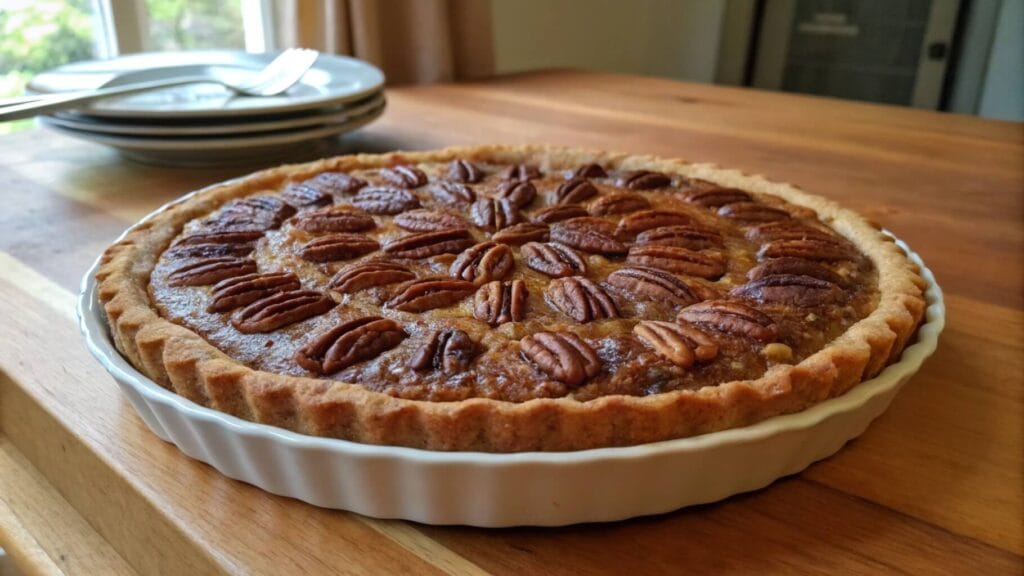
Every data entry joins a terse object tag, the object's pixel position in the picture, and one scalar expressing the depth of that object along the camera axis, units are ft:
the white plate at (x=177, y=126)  1.63
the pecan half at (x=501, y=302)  1.03
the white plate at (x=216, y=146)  1.65
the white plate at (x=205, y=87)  1.62
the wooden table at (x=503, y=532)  0.85
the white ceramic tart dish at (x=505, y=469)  0.83
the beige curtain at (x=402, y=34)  2.49
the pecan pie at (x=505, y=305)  0.87
